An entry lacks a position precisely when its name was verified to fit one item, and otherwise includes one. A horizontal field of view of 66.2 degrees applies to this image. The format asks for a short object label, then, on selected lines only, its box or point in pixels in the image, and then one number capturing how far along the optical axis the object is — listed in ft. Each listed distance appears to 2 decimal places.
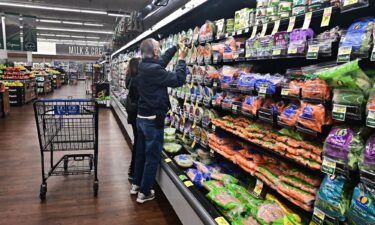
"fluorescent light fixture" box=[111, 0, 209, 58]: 9.43
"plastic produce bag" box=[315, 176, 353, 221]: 4.65
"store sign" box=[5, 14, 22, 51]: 46.83
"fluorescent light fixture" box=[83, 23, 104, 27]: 62.44
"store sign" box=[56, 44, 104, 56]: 106.63
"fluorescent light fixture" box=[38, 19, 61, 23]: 60.39
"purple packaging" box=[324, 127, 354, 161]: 4.50
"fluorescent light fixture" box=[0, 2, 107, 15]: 44.82
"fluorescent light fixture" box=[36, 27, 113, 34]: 72.45
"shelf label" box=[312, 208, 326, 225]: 4.98
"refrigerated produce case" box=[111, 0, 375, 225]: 4.47
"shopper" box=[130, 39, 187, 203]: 9.62
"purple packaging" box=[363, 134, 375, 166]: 4.10
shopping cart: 10.49
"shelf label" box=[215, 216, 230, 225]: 6.37
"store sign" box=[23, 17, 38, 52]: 47.66
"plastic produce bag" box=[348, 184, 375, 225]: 4.08
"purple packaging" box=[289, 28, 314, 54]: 5.54
